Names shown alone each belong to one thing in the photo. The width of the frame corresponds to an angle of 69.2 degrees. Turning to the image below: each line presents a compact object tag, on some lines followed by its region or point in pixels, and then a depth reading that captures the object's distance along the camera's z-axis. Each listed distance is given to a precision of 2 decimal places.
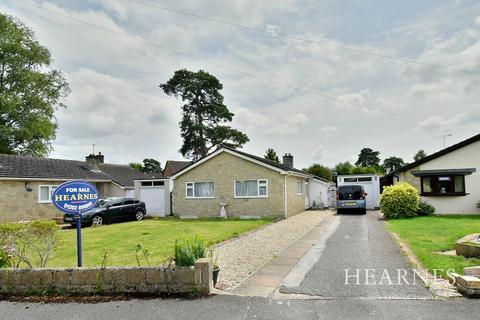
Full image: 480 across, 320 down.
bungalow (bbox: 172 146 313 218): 21.42
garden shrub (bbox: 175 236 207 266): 6.42
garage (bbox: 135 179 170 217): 25.77
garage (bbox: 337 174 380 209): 27.31
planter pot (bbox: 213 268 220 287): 6.64
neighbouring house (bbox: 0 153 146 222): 21.58
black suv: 20.34
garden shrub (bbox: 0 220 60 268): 7.28
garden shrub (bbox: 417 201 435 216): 20.30
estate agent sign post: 7.48
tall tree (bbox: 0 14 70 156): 30.39
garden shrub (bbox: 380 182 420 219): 19.20
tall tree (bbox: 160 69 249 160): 40.66
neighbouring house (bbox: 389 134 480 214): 20.78
